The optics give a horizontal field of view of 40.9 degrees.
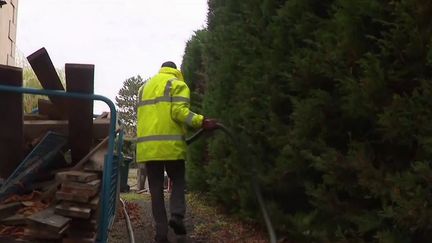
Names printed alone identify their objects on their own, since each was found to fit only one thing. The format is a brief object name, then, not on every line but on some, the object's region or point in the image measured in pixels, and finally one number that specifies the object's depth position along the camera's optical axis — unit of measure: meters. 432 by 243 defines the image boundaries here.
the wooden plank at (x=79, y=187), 3.77
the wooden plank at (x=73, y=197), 3.74
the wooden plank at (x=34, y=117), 5.07
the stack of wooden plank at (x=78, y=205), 3.74
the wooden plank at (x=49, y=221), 3.56
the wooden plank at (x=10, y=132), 4.21
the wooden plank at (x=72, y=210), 3.72
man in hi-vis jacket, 5.75
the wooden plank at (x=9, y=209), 3.94
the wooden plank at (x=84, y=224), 3.80
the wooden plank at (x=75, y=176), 3.85
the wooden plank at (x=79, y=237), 3.72
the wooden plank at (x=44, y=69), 4.23
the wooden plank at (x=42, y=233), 3.59
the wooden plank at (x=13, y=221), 3.92
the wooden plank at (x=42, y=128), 4.71
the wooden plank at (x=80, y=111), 3.90
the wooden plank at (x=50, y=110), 4.96
